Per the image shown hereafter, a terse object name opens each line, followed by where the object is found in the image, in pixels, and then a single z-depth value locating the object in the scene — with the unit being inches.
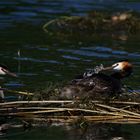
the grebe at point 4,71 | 536.9
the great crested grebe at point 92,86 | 502.9
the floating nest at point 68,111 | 470.0
